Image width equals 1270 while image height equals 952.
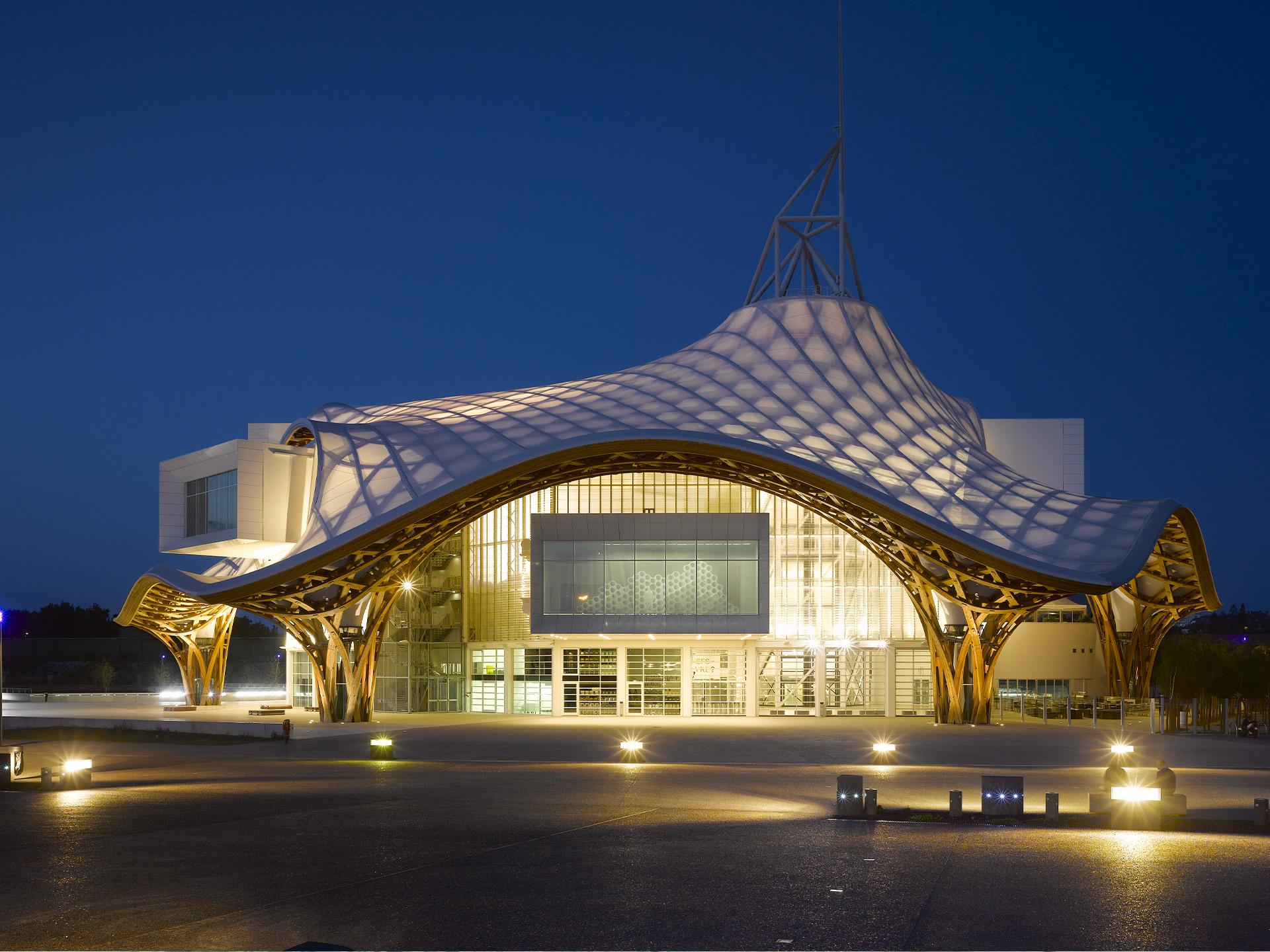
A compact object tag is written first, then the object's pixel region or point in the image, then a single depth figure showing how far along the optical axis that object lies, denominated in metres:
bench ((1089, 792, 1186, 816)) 19.31
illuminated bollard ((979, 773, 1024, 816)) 19.52
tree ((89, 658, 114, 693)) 88.88
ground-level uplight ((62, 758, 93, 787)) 24.42
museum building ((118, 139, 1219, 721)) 43.06
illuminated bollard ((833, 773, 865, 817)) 19.36
